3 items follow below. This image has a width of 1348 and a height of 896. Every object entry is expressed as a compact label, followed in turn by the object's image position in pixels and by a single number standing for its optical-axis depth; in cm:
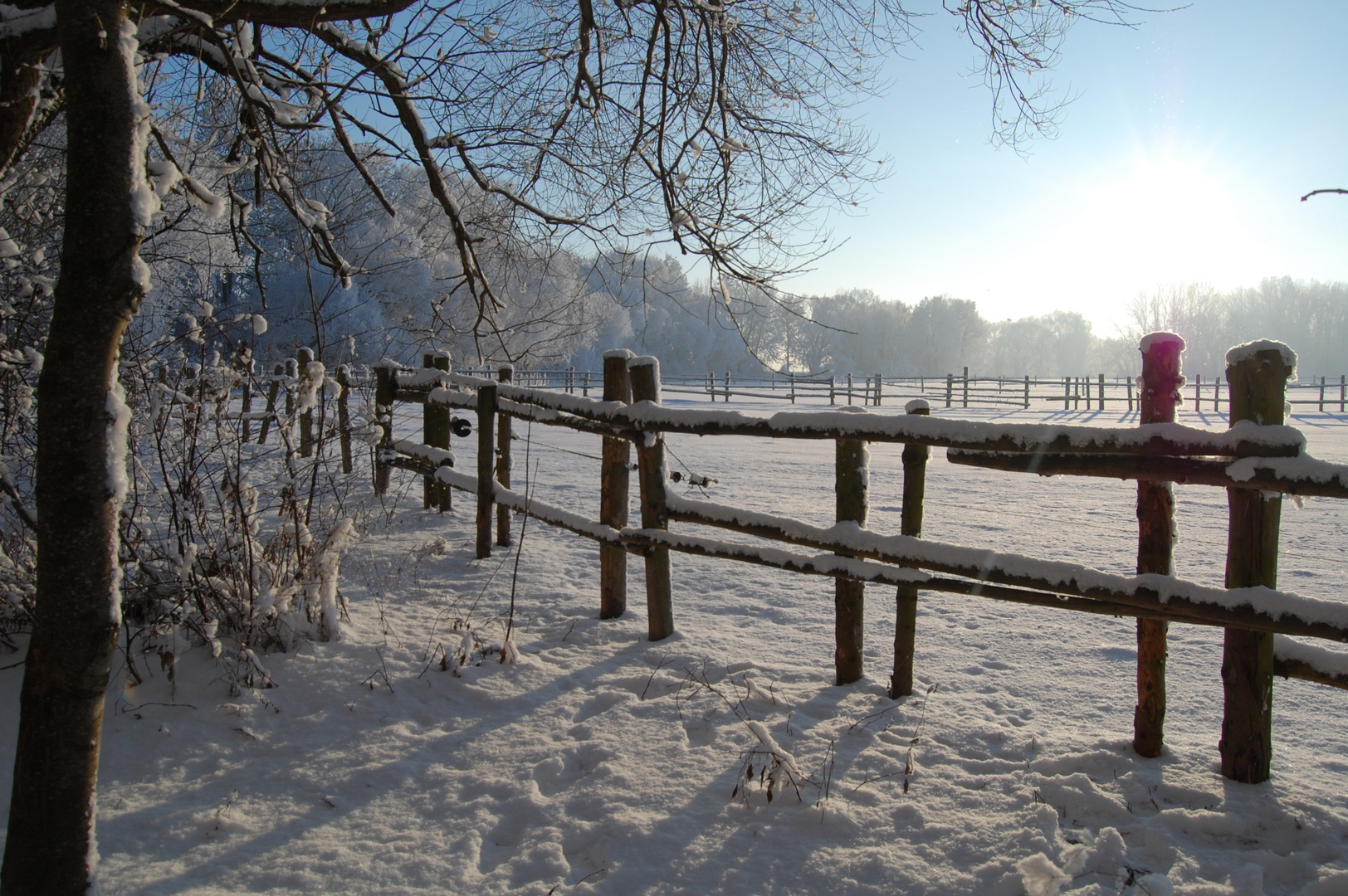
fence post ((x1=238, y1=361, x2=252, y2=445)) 548
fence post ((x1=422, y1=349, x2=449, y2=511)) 649
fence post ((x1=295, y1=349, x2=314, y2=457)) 828
